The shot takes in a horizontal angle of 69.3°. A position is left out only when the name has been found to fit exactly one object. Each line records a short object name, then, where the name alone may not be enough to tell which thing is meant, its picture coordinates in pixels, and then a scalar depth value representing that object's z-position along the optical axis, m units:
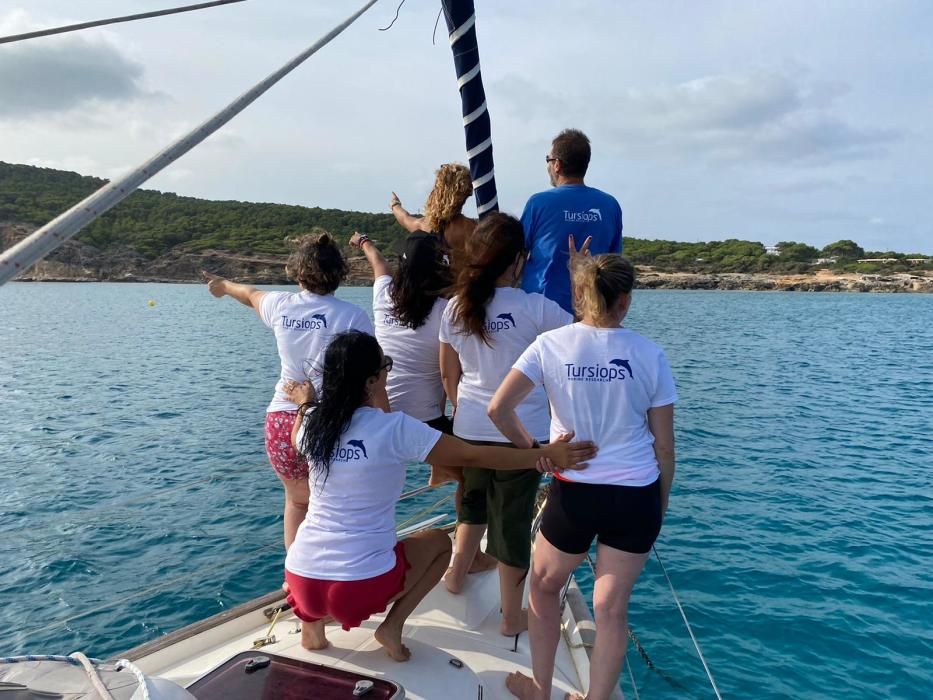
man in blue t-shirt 3.54
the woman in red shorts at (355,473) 2.75
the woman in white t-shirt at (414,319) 3.54
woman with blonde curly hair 3.66
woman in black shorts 2.61
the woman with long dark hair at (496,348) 3.15
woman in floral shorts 3.28
